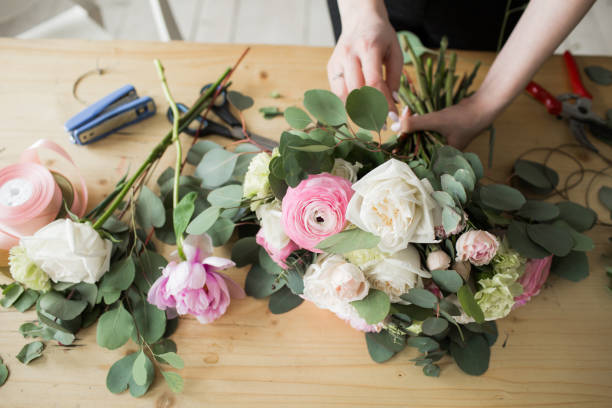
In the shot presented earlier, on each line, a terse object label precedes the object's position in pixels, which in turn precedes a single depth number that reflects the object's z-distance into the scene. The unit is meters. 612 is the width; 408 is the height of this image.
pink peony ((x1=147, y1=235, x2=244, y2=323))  0.55
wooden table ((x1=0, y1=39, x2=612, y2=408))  0.62
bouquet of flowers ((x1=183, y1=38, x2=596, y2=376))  0.48
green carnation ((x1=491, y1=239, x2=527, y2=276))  0.55
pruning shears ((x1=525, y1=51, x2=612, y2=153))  0.85
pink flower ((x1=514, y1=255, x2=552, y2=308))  0.62
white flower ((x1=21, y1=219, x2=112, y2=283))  0.56
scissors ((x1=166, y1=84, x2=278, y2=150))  0.82
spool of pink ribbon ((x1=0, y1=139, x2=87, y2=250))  0.63
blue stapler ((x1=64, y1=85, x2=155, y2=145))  0.78
